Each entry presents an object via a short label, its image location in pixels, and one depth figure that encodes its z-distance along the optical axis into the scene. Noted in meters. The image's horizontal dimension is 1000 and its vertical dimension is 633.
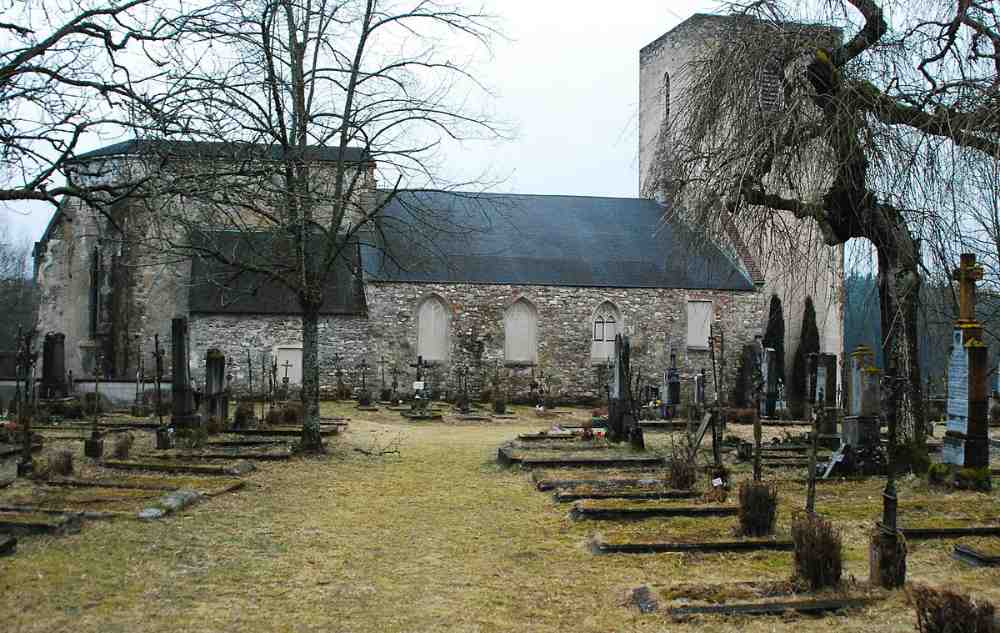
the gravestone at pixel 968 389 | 10.52
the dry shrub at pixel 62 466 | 10.57
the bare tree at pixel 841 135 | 9.48
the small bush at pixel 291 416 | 18.78
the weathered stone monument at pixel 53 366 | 21.84
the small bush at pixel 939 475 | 10.50
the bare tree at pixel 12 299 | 45.72
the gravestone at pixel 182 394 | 15.29
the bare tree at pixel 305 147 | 13.14
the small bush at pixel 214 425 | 15.90
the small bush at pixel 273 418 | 18.25
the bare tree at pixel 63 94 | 7.64
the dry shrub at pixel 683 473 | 9.89
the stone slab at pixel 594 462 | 12.56
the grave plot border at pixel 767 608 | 5.40
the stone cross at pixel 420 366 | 25.94
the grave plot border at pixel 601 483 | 10.29
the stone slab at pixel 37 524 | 7.53
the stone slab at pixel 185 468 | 11.29
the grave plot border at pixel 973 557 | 6.47
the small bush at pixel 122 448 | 12.33
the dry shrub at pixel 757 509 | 7.51
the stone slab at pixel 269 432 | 16.16
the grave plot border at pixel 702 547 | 7.20
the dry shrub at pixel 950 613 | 4.28
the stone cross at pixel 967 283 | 10.51
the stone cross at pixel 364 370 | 28.41
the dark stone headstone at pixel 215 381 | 16.75
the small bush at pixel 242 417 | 16.89
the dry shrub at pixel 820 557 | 5.77
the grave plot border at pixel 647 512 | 8.59
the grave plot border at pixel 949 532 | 7.52
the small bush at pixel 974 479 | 10.14
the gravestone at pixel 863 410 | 11.71
